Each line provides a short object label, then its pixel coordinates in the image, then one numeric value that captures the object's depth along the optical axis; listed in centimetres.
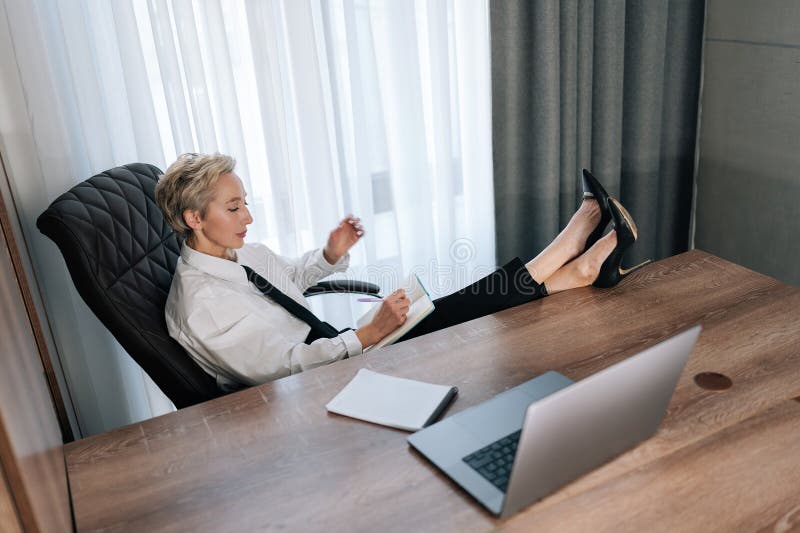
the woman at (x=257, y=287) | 181
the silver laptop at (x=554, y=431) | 112
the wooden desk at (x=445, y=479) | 120
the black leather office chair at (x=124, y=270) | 166
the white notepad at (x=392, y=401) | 144
